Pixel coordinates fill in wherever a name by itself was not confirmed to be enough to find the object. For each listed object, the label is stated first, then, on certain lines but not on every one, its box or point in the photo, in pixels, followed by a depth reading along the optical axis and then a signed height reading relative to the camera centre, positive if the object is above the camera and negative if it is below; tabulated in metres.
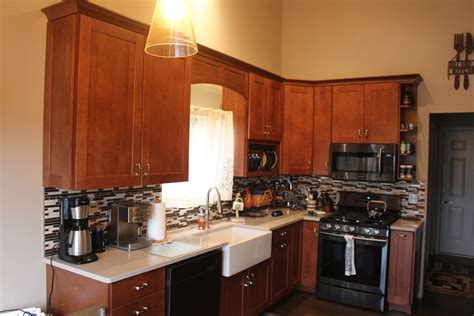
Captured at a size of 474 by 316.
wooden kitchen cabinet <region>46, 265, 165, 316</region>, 2.12 -0.87
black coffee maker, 2.33 -0.54
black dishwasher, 2.47 -0.96
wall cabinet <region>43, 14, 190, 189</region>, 2.23 +0.25
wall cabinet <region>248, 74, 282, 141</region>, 4.08 +0.47
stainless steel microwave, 4.28 -0.10
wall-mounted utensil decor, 4.28 +1.06
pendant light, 2.00 +0.65
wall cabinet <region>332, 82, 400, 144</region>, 4.29 +0.47
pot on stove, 4.23 -0.65
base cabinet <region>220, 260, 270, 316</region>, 3.10 -1.26
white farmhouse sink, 3.00 -0.84
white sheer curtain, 3.43 -0.11
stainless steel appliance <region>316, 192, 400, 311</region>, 3.96 -1.16
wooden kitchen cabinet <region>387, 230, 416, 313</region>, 3.92 -1.22
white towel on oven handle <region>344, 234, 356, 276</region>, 4.02 -1.11
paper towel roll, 2.92 -0.58
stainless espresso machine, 2.65 -0.56
